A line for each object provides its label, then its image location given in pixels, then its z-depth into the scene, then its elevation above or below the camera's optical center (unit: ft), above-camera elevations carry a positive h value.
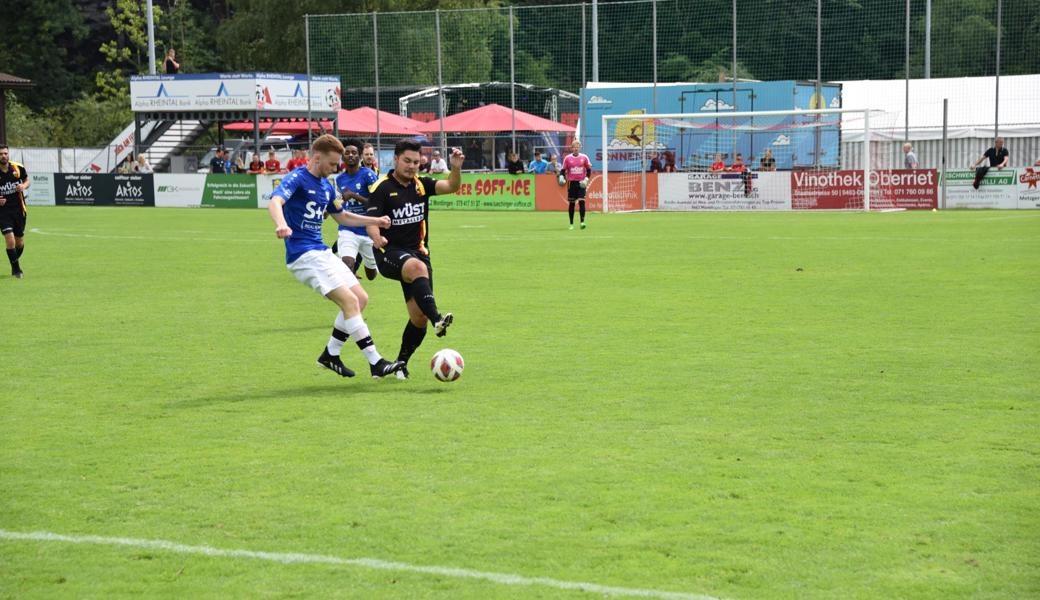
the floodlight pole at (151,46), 175.96 +21.18
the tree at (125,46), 230.27 +29.12
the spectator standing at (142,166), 166.40 +4.39
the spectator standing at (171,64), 172.96 +18.28
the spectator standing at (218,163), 160.56 +4.46
